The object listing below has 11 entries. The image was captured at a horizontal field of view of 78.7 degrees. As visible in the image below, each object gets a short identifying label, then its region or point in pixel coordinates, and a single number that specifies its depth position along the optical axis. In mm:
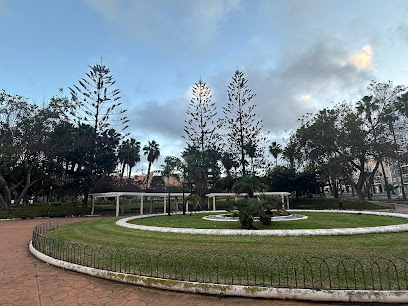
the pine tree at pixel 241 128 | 36938
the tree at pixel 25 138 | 25344
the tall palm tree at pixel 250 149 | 38469
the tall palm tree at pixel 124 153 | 50669
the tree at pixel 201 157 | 28938
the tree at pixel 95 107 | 32719
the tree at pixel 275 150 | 54625
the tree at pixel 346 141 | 29750
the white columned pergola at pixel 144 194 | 21906
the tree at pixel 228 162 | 41119
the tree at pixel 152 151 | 59781
